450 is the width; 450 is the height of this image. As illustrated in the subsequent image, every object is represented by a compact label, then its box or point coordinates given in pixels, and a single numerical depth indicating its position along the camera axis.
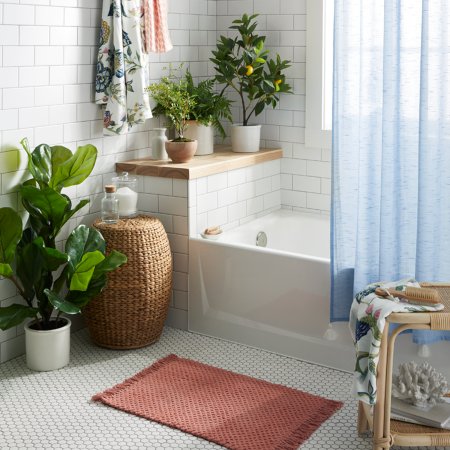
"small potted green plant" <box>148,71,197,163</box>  4.14
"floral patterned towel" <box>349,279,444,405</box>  2.70
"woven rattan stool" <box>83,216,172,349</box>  3.78
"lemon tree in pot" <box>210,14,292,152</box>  4.44
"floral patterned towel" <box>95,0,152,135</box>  3.93
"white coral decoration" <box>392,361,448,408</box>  2.86
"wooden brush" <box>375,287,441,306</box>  2.73
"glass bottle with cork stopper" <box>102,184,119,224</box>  3.87
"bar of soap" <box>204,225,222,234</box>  4.06
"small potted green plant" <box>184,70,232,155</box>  4.38
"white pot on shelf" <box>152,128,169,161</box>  4.27
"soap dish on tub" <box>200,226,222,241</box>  4.06
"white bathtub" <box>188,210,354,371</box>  3.73
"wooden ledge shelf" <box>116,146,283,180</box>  4.00
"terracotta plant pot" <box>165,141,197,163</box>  4.12
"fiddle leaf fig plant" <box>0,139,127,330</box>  3.46
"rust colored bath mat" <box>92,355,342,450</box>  3.07
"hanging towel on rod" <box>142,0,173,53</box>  4.11
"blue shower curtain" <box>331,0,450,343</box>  3.25
